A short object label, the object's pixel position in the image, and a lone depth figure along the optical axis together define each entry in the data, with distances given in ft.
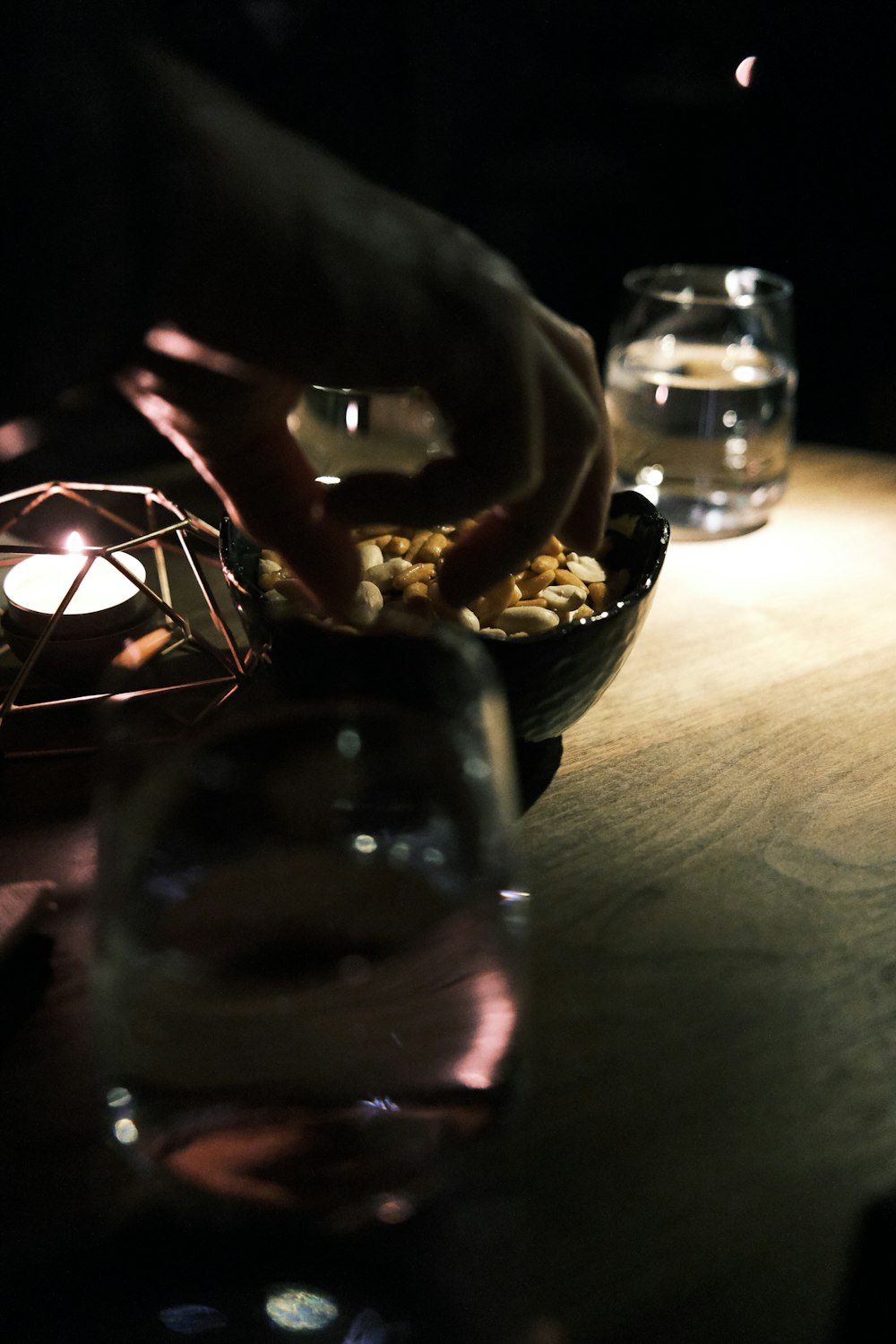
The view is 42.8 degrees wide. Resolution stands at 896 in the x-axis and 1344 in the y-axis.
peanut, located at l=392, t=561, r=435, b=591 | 1.59
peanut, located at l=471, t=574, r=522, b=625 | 1.56
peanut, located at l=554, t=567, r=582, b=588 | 1.60
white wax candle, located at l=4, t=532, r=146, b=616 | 1.67
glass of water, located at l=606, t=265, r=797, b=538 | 2.45
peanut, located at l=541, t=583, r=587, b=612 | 1.53
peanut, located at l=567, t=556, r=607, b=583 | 1.64
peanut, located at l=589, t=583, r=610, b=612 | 1.59
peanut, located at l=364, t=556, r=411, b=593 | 1.60
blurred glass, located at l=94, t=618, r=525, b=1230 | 0.77
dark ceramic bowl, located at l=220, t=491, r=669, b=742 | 1.29
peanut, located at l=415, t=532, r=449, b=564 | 1.66
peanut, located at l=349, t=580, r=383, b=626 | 1.39
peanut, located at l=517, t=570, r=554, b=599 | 1.59
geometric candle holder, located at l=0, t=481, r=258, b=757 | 1.55
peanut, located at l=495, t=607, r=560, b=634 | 1.46
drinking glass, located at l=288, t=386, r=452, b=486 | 1.70
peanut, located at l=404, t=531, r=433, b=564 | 1.68
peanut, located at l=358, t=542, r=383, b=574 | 1.66
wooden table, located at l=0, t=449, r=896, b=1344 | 0.93
